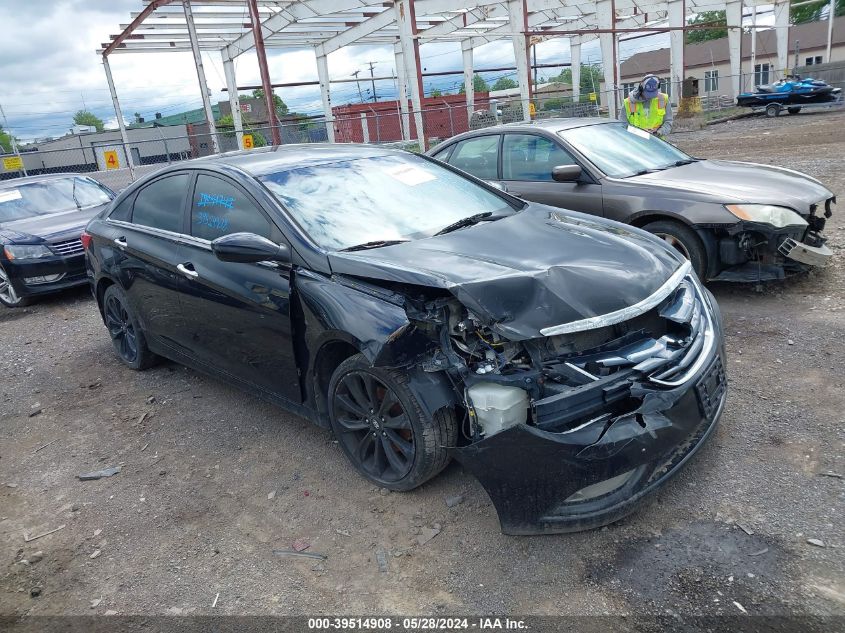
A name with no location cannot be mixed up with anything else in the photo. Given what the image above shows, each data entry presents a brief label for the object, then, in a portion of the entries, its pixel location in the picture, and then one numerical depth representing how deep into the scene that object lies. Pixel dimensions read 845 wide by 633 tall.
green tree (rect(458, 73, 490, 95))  87.75
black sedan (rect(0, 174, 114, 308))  7.62
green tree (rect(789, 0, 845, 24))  63.22
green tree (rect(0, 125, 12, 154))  89.99
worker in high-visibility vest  10.41
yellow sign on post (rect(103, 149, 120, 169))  18.16
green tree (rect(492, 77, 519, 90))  87.32
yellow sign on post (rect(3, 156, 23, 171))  16.60
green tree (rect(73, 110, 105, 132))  132.25
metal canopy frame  20.39
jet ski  24.50
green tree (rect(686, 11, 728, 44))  66.85
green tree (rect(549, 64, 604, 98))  71.74
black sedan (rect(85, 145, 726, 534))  2.66
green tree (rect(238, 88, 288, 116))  83.49
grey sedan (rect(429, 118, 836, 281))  5.09
